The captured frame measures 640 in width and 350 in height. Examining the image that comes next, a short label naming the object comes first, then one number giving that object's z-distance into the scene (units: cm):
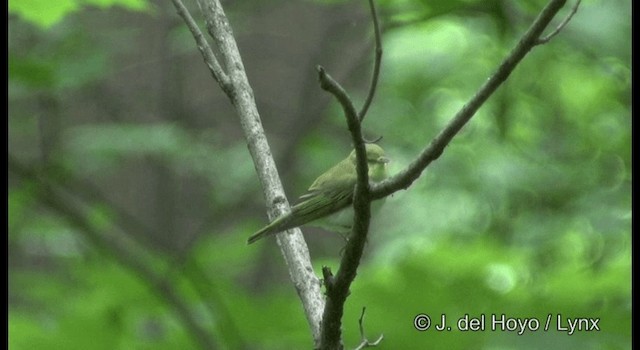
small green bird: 548
